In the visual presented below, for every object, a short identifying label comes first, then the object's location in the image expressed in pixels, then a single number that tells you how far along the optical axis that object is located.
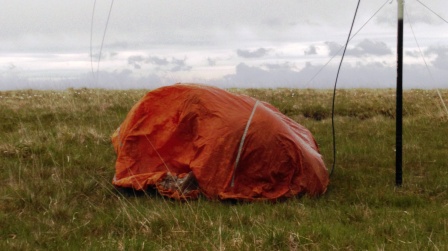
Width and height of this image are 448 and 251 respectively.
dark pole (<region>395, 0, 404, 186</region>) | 7.46
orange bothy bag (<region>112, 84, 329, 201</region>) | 7.01
